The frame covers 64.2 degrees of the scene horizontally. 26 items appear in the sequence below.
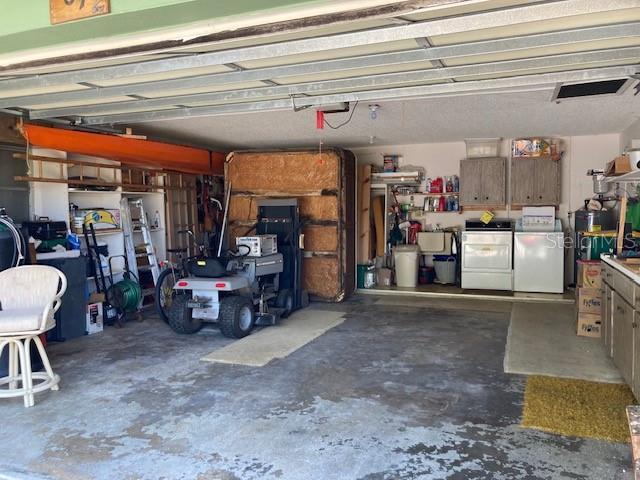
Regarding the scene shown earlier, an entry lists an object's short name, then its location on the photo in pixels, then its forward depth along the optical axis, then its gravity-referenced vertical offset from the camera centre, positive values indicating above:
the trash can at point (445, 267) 8.86 -0.92
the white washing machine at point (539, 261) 7.96 -0.74
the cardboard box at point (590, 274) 5.44 -0.65
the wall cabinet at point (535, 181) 8.16 +0.54
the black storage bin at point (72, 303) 5.50 -0.93
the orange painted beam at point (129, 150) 5.30 +0.83
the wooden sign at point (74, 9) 2.15 +0.90
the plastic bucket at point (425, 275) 9.09 -1.08
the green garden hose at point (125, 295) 6.41 -0.98
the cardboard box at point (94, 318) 5.91 -1.17
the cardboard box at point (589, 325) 5.48 -1.20
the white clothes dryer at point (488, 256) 8.24 -0.67
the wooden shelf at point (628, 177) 5.00 +0.38
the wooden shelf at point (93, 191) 6.21 +0.35
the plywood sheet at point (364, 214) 8.91 +0.03
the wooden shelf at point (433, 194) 8.90 +0.37
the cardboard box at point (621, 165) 5.31 +0.51
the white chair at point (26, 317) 3.63 -0.70
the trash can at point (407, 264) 8.74 -0.84
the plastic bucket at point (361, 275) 8.86 -1.03
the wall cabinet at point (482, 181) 8.41 +0.55
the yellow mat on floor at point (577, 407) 3.19 -1.35
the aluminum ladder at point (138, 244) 7.00 -0.34
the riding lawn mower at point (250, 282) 5.71 -0.78
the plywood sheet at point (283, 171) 7.79 +0.71
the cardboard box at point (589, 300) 5.41 -0.93
